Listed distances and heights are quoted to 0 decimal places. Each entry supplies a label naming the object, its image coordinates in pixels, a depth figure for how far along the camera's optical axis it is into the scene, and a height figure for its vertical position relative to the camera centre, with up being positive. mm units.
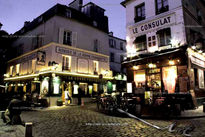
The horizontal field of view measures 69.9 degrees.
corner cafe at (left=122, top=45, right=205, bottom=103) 10922 +898
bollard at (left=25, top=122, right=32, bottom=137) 3855 -1209
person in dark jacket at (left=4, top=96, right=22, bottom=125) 6055 -1172
